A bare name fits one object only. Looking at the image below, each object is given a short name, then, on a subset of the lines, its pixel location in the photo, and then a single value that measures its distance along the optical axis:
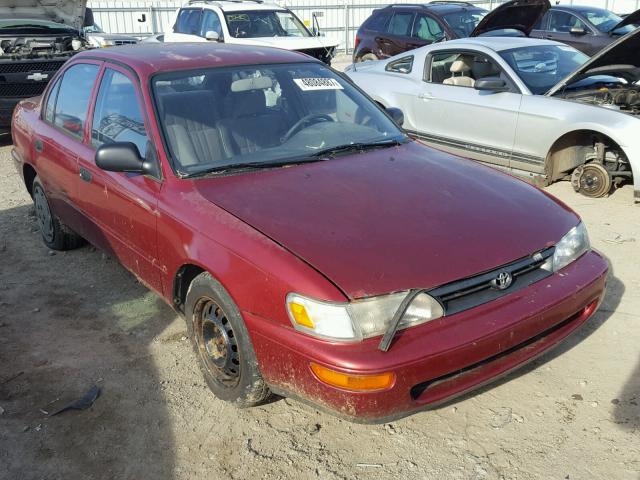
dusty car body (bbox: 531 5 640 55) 11.27
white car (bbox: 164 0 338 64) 11.71
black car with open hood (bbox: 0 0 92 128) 8.95
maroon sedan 2.46
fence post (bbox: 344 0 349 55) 24.22
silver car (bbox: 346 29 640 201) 5.88
